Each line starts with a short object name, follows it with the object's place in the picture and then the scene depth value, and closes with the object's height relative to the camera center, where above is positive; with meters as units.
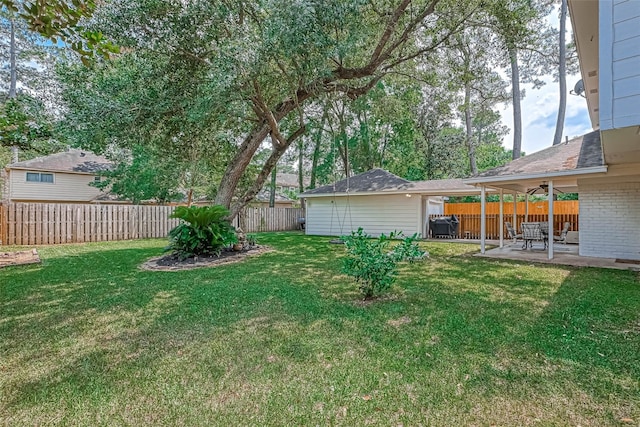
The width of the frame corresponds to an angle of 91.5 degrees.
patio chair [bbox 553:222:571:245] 10.37 -0.82
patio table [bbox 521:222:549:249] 9.71 -0.56
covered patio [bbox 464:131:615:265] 7.63 +1.04
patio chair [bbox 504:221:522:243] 10.87 -0.59
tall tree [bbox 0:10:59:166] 4.47 +3.75
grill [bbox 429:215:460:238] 14.24 -0.58
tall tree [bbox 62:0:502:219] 6.23 +3.87
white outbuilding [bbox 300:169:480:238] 13.76 +0.53
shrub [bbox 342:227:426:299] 4.38 -0.66
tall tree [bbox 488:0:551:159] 7.76 +5.01
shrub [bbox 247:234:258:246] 10.09 -0.89
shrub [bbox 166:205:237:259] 7.91 -0.48
